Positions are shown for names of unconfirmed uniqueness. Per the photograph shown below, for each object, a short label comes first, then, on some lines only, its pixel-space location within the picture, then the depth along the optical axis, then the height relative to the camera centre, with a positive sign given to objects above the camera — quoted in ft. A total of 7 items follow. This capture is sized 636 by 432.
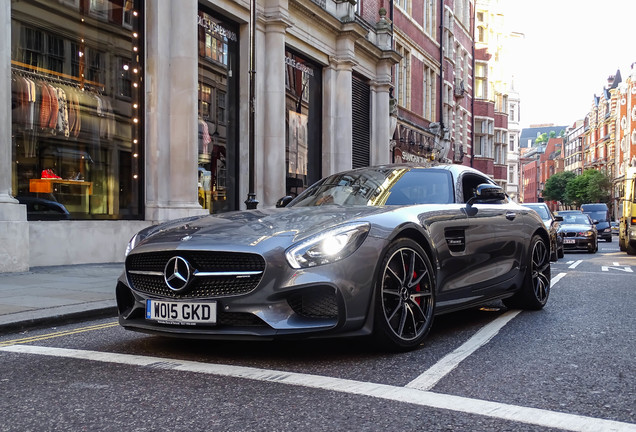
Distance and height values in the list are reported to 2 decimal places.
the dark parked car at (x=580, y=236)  72.33 -3.95
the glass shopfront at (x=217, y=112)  49.98 +6.49
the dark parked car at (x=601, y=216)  123.03 -3.49
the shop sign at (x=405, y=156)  98.73 +6.29
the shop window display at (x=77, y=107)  36.17 +5.12
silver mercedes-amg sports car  13.16 -1.46
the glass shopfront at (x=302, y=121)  63.41 +7.48
